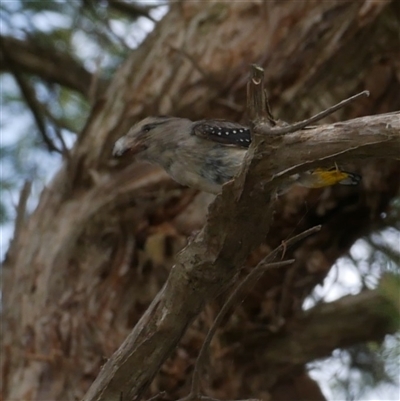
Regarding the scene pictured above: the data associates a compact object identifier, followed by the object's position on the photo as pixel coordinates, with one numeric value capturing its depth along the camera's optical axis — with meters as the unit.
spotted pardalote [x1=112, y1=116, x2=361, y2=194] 6.50
